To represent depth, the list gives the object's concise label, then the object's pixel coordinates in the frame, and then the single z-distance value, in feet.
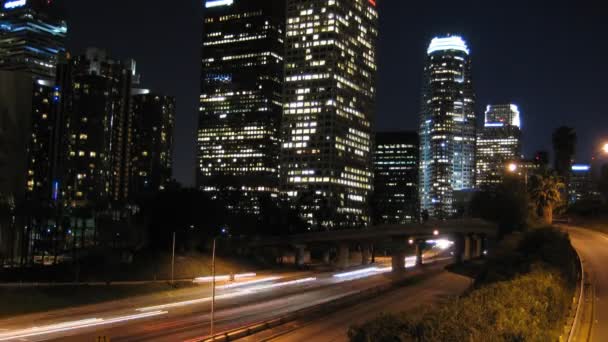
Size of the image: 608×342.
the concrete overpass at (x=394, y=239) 374.43
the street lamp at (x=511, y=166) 225.33
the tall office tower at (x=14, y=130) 379.55
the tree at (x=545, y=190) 255.91
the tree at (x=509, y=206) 265.54
